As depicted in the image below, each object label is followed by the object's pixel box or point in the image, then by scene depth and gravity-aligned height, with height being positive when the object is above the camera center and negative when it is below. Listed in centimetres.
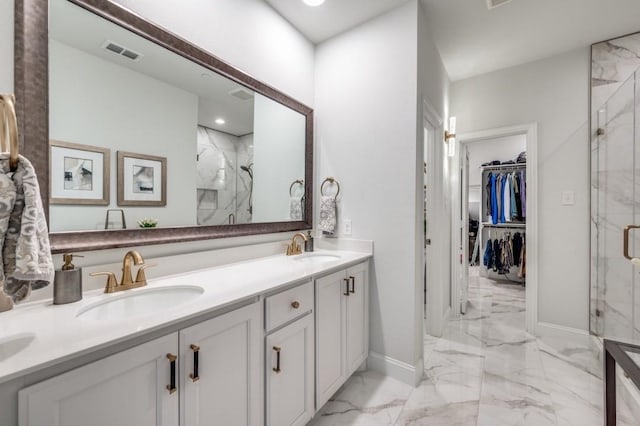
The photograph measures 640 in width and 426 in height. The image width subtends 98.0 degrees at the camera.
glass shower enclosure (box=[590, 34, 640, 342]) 190 +22
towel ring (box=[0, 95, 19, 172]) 69 +21
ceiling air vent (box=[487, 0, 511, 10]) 194 +148
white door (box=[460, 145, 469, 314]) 315 -21
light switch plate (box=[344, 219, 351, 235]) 219 -12
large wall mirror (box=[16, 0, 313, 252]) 105 +39
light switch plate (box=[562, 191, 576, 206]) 257 +13
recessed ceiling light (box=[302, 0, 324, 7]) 189 +143
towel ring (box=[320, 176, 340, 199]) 225 +25
